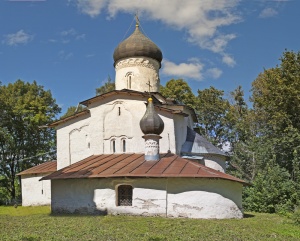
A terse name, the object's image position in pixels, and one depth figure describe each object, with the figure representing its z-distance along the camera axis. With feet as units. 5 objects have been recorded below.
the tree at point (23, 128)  101.86
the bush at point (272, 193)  61.70
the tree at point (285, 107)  71.77
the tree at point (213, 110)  114.01
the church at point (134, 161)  47.06
